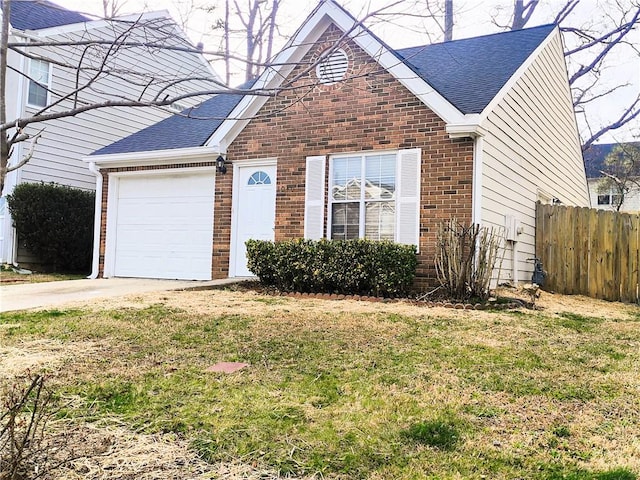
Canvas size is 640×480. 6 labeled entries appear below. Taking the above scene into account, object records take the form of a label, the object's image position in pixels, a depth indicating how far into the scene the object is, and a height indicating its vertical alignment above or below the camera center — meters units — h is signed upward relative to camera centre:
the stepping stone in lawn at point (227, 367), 4.10 -0.94
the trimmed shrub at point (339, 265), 8.23 -0.28
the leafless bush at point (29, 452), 2.23 -1.03
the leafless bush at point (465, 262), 7.79 -0.14
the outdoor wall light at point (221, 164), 10.72 +1.56
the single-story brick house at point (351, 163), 8.85 +1.59
